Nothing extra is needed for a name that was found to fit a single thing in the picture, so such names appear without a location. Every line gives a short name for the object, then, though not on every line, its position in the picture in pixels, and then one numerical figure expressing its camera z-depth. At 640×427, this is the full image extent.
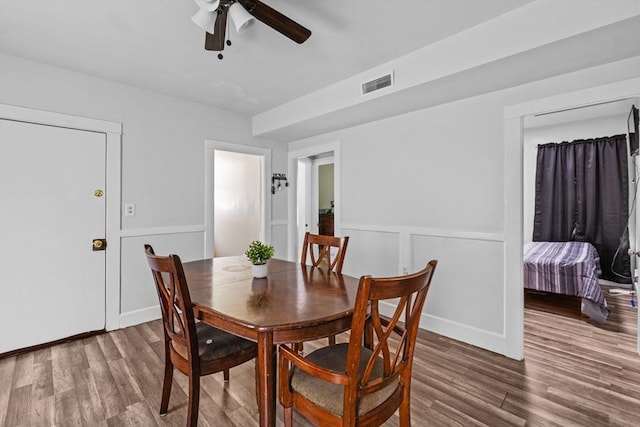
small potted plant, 1.97
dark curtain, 4.50
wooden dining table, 1.24
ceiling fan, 1.54
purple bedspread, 3.17
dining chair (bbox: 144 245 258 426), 1.44
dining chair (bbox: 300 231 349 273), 2.26
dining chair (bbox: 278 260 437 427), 1.08
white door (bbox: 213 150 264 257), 4.64
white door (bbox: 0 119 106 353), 2.48
